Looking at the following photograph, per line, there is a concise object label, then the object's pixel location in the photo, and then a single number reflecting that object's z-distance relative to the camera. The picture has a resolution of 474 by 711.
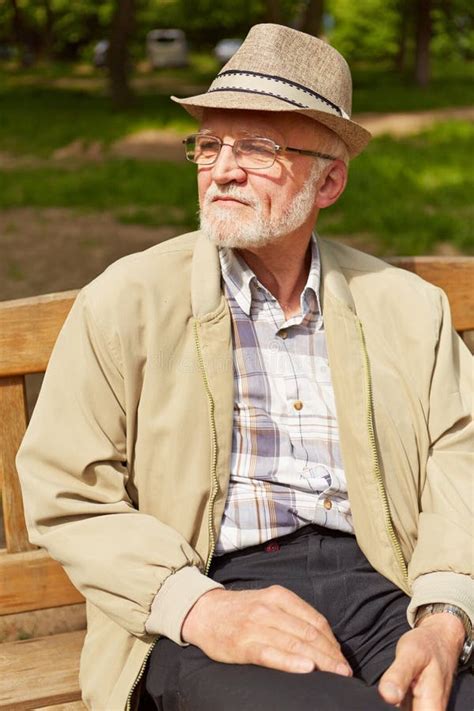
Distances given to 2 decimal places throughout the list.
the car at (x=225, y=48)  55.12
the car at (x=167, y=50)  54.34
